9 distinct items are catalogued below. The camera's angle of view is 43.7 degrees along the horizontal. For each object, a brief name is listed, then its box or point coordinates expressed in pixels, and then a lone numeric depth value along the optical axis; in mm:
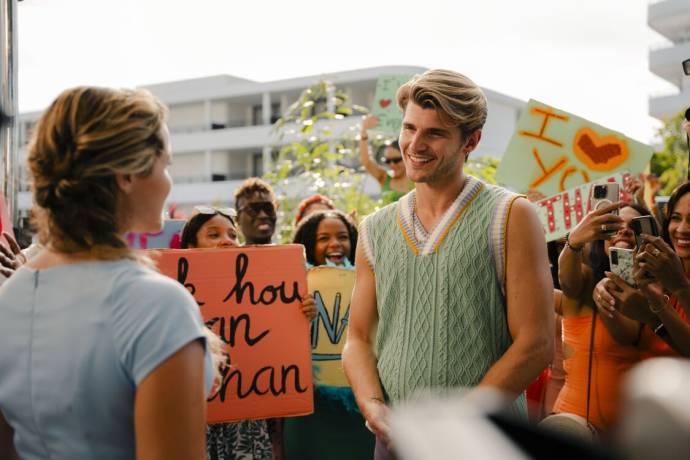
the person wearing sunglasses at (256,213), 5172
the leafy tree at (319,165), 8109
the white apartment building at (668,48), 52506
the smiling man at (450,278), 2340
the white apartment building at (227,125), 56500
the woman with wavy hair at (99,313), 1508
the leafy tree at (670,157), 20484
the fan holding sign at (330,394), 4527
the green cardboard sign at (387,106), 7398
